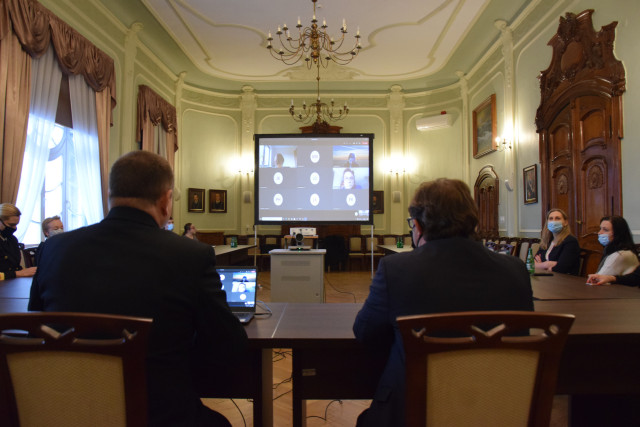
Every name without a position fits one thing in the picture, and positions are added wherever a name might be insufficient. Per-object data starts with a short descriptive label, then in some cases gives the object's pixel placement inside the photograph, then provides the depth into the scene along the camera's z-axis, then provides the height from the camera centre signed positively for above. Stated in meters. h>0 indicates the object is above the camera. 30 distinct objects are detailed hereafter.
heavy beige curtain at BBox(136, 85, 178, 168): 7.16 +2.03
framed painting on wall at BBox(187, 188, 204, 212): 9.48 +0.49
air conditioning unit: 9.39 +2.39
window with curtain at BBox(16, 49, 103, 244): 4.60 +0.88
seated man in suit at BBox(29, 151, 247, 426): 1.04 -0.18
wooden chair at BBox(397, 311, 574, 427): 0.93 -0.39
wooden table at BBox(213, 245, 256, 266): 5.63 -0.56
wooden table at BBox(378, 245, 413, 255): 6.12 -0.48
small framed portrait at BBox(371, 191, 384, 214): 10.19 +0.46
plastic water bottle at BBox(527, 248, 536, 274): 3.02 -0.35
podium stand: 4.71 -0.68
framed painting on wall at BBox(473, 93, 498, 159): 7.64 +1.93
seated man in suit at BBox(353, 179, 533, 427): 1.09 -0.18
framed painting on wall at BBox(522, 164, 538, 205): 6.27 +0.60
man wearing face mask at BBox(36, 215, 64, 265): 3.88 -0.06
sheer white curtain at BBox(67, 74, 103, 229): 5.47 +0.94
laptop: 1.77 -0.31
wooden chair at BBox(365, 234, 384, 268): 9.70 -0.77
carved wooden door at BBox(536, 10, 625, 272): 4.46 +1.22
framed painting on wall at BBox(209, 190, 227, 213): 9.94 +0.48
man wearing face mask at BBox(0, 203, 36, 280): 3.43 -0.18
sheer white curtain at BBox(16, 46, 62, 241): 4.50 +1.07
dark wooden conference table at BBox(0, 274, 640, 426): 1.41 -0.56
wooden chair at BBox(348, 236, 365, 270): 9.73 -0.75
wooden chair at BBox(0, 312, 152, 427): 0.92 -0.39
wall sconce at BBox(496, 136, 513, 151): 7.05 +1.43
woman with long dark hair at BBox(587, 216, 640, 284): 2.90 -0.24
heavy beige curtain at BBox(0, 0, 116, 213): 4.05 +1.78
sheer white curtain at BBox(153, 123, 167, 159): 7.78 +1.66
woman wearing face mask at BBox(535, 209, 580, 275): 3.54 -0.28
